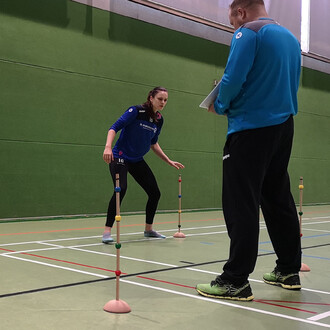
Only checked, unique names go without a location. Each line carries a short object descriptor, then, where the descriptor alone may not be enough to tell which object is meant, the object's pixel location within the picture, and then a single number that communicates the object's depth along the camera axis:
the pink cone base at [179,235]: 5.81
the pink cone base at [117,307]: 2.58
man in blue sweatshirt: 2.85
